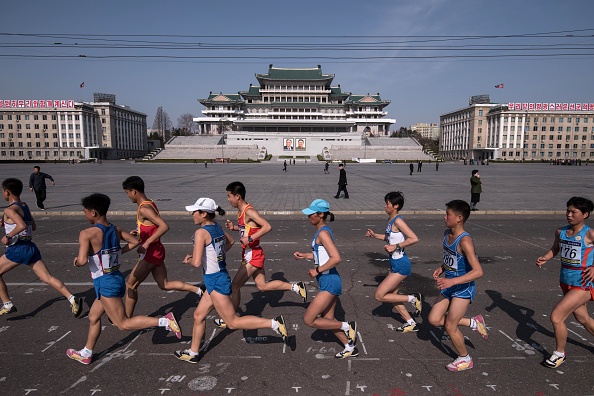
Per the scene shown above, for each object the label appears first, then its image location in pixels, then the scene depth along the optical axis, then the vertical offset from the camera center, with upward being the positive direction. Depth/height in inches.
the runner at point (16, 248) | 182.2 -44.8
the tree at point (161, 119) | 4837.1 +609.8
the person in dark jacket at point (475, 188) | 512.1 -40.1
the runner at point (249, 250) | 171.2 -44.9
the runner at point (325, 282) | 141.6 -49.5
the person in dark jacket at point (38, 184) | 509.4 -31.2
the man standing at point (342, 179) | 635.5 -32.0
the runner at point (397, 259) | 167.6 -47.1
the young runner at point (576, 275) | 138.6 -45.8
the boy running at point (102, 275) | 139.3 -45.4
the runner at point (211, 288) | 141.8 -51.1
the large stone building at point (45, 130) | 3609.7 +337.6
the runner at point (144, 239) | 170.7 -38.0
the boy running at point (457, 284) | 135.9 -47.9
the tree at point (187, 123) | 5191.9 +574.6
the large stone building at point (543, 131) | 3686.0 +309.0
